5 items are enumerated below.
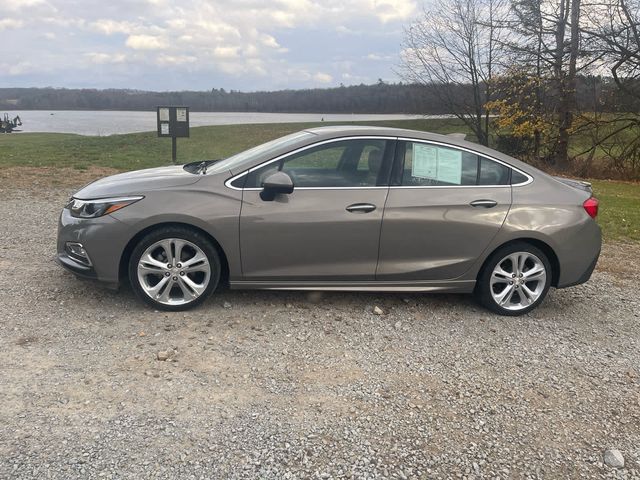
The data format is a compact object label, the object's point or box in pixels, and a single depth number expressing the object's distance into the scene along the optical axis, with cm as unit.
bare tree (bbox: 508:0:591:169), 2047
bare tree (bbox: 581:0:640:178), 1845
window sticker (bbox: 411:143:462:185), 450
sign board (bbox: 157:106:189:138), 1294
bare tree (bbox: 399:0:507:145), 2419
